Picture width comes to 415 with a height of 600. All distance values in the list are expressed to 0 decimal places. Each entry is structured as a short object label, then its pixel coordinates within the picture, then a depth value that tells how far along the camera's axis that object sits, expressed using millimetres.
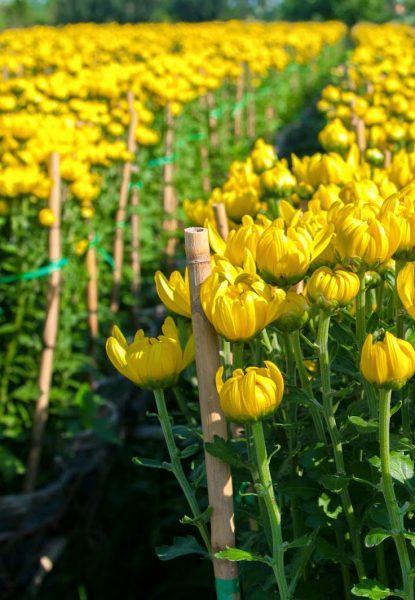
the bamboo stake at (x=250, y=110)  8688
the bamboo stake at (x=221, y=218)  1597
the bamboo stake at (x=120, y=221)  3859
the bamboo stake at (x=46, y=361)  2814
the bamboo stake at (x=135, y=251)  4031
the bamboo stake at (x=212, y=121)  6809
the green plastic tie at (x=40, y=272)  2795
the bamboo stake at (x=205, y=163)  6316
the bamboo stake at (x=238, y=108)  7902
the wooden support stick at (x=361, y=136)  2520
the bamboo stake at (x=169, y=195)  4750
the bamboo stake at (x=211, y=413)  1077
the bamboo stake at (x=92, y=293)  3371
